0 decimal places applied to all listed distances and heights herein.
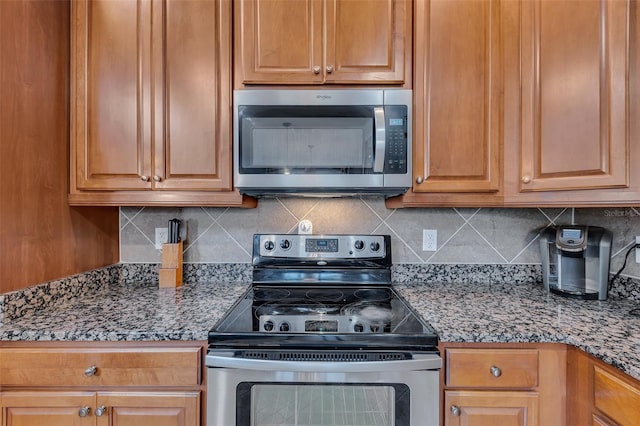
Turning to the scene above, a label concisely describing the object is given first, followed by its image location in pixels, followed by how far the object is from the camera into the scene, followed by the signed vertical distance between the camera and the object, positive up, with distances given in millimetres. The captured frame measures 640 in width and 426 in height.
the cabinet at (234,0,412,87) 1450 +726
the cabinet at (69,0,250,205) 1463 +513
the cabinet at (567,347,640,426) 890 -507
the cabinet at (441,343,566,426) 1085 -546
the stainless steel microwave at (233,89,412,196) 1435 +309
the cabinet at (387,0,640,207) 1254 +437
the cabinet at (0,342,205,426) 1085 -547
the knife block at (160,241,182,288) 1676 -262
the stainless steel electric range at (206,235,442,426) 1063 -505
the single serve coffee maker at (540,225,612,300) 1451 -210
